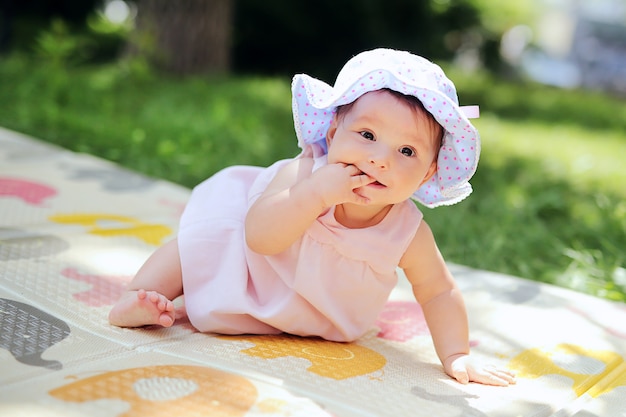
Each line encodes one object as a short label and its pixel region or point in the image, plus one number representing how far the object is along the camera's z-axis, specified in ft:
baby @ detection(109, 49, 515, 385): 5.41
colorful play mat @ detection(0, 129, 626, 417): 4.48
